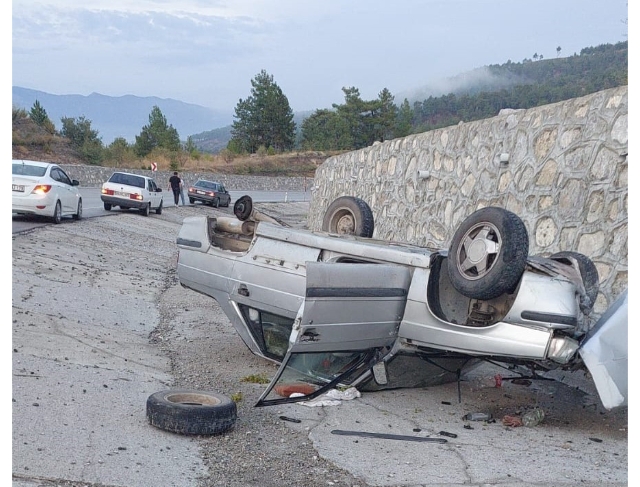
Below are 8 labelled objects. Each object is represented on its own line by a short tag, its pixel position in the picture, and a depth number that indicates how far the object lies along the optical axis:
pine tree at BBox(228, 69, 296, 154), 97.12
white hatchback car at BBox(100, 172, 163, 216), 28.30
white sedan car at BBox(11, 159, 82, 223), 18.52
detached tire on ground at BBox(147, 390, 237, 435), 5.69
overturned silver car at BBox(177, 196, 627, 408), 6.07
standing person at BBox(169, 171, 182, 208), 40.03
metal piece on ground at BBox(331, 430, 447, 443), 6.00
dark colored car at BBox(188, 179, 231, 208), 44.16
